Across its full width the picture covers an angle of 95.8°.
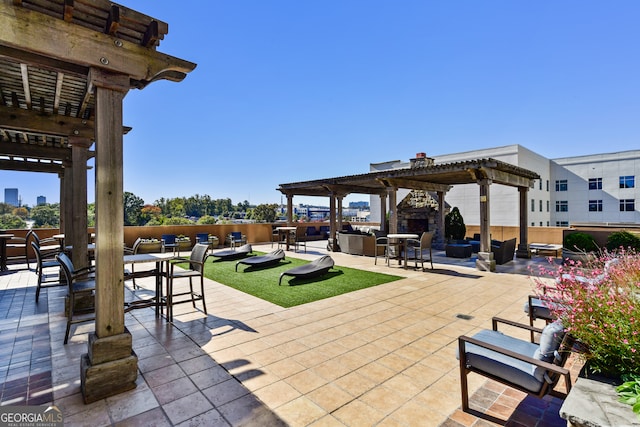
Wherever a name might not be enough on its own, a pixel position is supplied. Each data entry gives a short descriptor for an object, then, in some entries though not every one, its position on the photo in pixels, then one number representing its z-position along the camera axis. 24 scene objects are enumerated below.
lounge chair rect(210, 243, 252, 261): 9.43
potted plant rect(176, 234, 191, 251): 12.16
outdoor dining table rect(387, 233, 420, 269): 7.80
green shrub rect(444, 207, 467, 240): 12.92
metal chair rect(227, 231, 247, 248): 13.00
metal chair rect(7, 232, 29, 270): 9.14
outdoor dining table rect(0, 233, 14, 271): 7.75
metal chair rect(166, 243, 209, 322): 4.10
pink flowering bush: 1.58
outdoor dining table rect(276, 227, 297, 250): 12.60
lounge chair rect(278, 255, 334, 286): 6.52
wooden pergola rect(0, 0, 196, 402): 2.18
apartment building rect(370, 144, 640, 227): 19.72
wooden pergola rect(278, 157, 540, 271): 8.13
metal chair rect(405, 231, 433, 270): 7.51
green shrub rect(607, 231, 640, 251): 7.89
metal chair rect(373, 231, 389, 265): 10.59
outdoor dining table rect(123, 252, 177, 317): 3.86
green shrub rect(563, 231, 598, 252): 8.59
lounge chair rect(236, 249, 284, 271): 7.99
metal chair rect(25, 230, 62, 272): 6.55
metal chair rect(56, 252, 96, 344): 3.44
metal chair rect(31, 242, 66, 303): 5.11
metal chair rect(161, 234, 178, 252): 11.25
